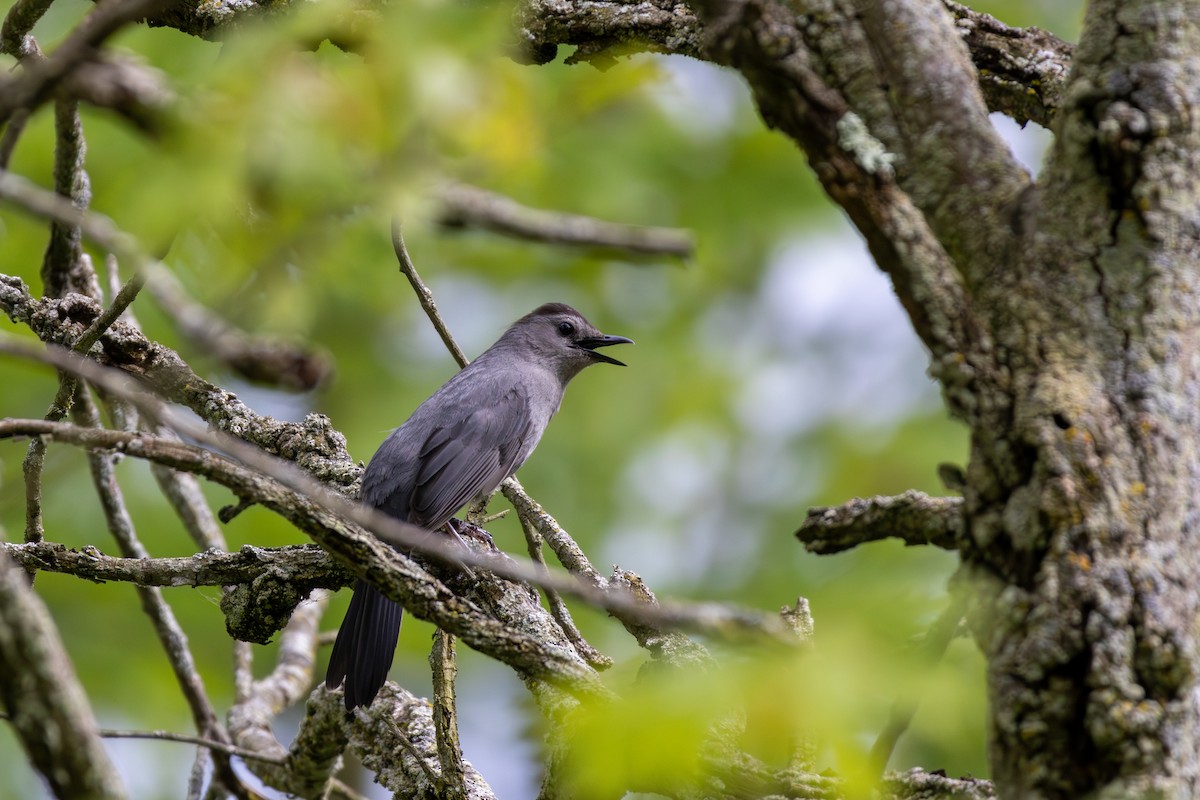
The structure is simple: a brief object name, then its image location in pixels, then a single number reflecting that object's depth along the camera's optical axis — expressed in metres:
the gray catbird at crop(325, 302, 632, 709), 9.00
